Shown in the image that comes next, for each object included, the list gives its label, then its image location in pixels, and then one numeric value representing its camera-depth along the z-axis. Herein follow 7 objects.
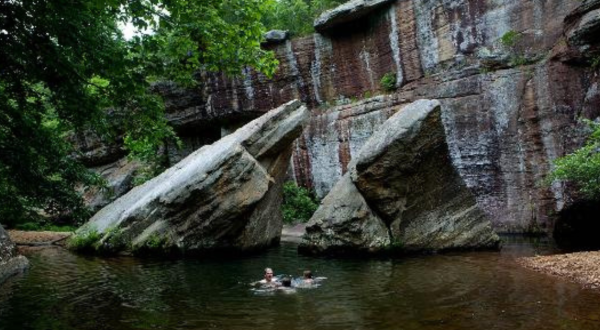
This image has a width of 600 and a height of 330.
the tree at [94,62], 7.93
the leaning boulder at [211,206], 18.39
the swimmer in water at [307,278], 12.74
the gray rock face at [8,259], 13.07
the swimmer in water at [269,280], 12.66
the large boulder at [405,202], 17.42
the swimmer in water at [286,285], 12.19
